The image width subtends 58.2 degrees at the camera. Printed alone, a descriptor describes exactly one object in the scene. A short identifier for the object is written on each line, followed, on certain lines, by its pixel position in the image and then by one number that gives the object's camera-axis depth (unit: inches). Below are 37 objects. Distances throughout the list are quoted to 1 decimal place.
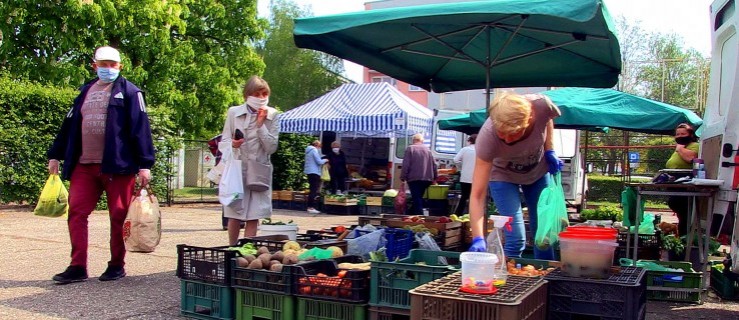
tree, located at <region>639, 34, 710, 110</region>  1397.6
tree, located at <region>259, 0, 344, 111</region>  1834.4
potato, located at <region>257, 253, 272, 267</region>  166.9
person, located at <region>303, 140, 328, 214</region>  595.5
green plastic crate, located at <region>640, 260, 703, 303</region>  224.7
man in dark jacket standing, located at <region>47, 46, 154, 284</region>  220.8
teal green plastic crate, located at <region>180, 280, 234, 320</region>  171.5
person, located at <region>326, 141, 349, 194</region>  671.1
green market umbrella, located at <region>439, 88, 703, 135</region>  388.2
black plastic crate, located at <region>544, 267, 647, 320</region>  138.4
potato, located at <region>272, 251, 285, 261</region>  170.2
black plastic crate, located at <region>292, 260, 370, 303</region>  153.3
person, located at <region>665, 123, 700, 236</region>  289.3
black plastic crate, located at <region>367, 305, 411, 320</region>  149.6
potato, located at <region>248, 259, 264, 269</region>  165.6
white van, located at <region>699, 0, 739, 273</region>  200.4
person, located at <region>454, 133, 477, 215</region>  478.3
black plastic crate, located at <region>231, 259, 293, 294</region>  159.2
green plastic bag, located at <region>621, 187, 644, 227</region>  268.1
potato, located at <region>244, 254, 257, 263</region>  170.0
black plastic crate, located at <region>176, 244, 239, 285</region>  173.0
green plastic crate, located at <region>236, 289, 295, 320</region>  159.3
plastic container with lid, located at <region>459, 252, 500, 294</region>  122.4
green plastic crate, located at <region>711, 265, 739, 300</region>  236.1
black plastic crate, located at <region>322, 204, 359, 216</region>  589.3
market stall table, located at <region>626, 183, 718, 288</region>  217.0
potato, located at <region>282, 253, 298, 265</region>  166.7
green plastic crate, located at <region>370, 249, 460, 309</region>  150.7
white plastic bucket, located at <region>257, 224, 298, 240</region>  228.6
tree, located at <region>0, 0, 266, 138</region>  675.4
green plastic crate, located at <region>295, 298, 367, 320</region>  152.6
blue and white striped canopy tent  628.1
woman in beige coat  234.1
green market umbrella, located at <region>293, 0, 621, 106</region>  194.9
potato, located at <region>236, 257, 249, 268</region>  167.4
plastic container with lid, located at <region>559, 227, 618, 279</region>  146.6
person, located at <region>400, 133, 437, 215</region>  512.1
